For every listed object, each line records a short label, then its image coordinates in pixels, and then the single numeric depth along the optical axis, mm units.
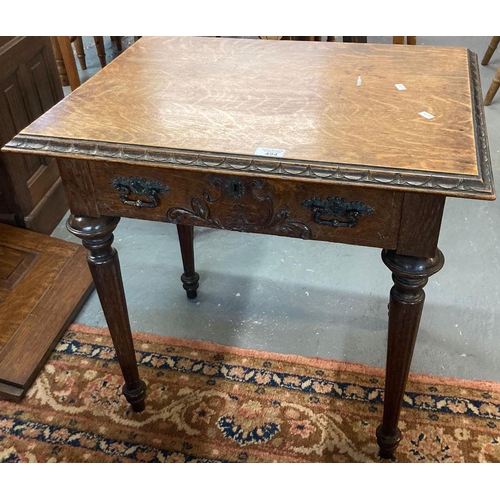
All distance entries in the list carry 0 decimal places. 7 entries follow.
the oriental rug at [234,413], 1269
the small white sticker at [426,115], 937
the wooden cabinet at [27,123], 1748
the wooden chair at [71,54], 2480
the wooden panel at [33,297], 1463
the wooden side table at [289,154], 835
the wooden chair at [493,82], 2626
